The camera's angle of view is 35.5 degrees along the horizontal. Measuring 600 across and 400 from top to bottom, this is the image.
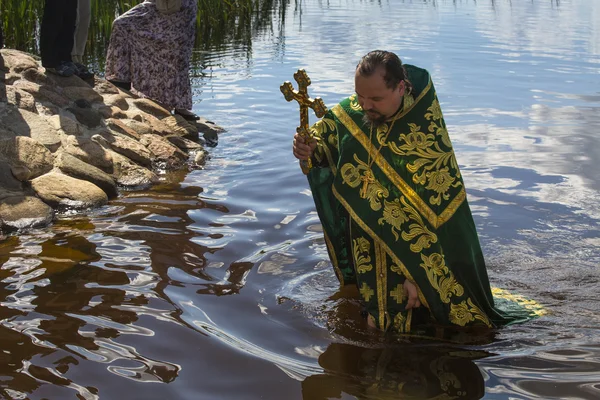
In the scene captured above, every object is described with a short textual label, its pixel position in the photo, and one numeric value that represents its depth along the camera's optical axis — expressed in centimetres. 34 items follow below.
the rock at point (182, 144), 880
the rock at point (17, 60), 836
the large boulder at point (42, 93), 805
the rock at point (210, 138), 922
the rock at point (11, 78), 807
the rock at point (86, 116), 812
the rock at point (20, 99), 770
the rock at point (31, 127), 734
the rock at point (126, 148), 793
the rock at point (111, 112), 849
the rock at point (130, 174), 745
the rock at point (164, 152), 818
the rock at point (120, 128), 831
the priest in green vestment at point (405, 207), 436
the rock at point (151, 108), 919
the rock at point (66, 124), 774
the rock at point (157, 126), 887
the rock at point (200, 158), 838
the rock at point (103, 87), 893
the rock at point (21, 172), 670
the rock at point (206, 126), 945
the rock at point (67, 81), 852
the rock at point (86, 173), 708
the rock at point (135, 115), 881
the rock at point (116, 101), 879
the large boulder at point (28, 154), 685
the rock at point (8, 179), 656
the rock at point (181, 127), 907
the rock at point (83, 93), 850
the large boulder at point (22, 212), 609
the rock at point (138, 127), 862
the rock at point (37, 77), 831
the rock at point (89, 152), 746
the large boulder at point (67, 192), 664
